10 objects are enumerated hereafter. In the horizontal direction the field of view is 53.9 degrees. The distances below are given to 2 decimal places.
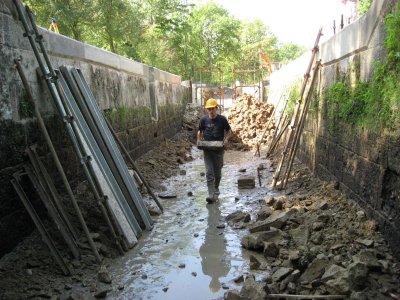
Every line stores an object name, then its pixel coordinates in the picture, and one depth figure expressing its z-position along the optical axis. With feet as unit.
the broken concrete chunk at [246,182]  27.02
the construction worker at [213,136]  24.49
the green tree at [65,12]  40.14
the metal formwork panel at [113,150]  18.69
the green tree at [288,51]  214.79
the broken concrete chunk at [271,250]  15.05
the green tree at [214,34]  138.10
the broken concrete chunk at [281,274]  12.72
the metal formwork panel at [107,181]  16.47
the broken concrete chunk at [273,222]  17.31
